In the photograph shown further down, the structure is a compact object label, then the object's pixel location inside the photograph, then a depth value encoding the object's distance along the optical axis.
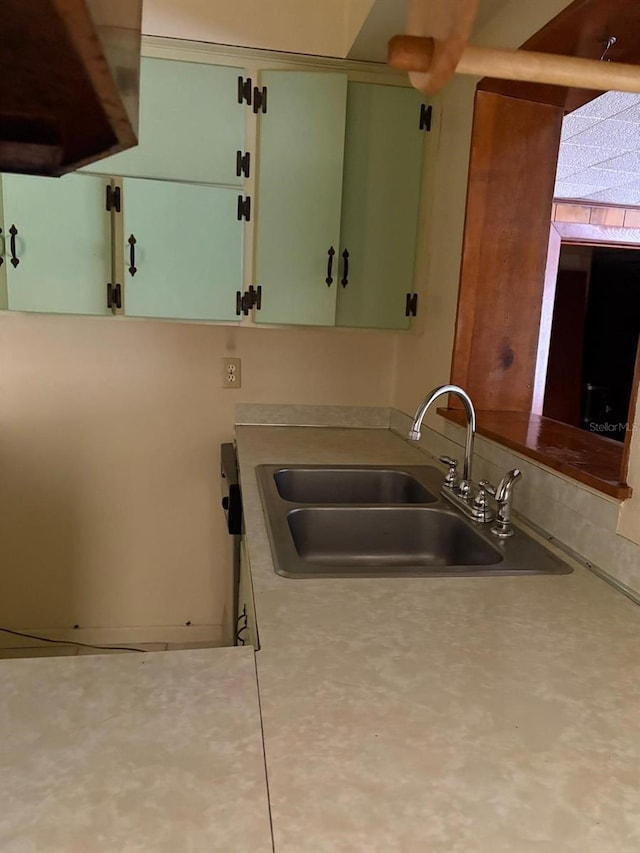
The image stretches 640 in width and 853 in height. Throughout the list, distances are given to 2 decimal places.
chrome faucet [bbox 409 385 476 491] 1.35
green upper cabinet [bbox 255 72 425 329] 2.01
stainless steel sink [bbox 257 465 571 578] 1.15
